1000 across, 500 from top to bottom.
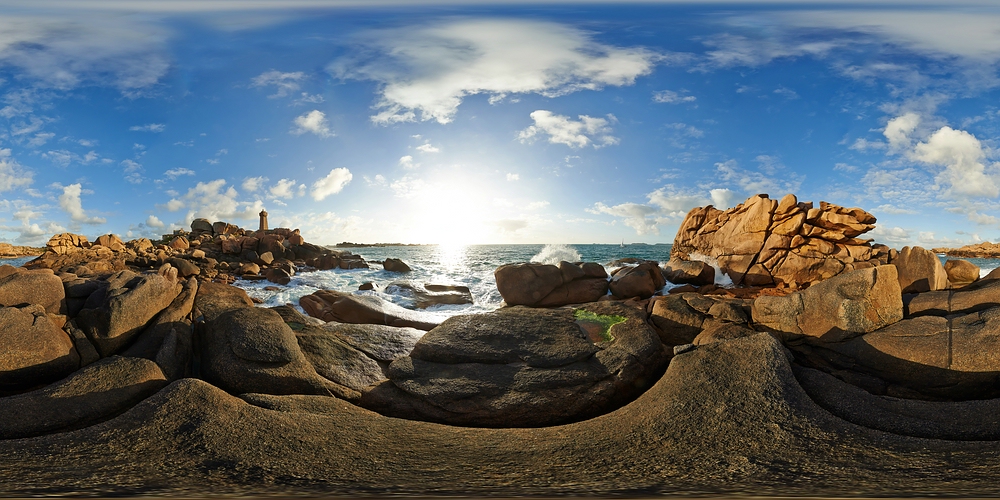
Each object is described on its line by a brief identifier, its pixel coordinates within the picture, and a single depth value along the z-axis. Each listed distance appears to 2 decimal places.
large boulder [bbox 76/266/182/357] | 8.57
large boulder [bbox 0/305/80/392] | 7.43
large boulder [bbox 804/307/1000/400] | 7.89
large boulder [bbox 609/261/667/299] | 20.17
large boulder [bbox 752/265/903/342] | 9.45
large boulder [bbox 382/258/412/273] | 42.84
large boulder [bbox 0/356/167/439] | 6.16
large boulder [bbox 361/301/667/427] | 7.46
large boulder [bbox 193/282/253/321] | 9.63
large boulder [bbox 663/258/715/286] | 23.56
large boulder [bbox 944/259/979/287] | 12.93
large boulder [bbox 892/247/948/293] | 11.98
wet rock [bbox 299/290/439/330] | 14.40
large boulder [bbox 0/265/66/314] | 8.77
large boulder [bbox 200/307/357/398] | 7.75
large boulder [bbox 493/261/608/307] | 19.02
